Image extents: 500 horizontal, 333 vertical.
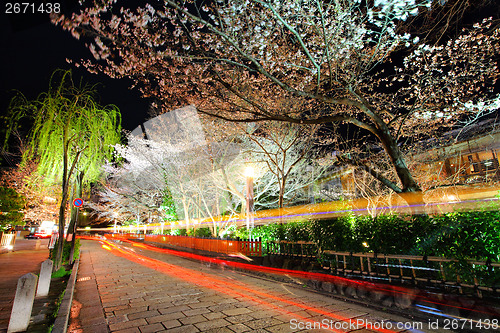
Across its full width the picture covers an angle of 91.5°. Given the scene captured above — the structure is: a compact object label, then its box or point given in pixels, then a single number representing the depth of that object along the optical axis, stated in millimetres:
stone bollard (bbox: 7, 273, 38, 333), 4238
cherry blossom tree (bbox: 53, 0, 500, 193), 7883
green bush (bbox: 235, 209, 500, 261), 4746
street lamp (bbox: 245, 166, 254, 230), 15391
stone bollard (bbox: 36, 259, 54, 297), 6641
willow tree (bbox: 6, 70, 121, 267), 9586
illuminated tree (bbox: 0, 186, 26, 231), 15959
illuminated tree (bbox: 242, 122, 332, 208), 17125
